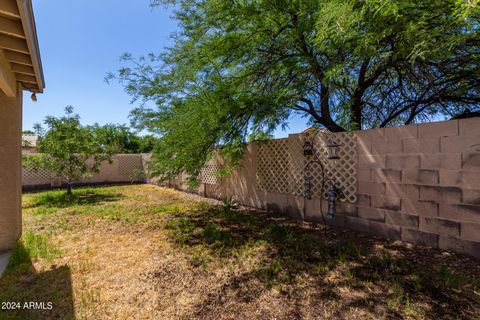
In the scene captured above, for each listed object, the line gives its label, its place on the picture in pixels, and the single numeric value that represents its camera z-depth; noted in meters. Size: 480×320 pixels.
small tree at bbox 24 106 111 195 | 7.59
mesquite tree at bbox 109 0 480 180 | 2.82
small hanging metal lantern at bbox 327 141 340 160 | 4.28
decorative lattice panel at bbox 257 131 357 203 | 4.15
